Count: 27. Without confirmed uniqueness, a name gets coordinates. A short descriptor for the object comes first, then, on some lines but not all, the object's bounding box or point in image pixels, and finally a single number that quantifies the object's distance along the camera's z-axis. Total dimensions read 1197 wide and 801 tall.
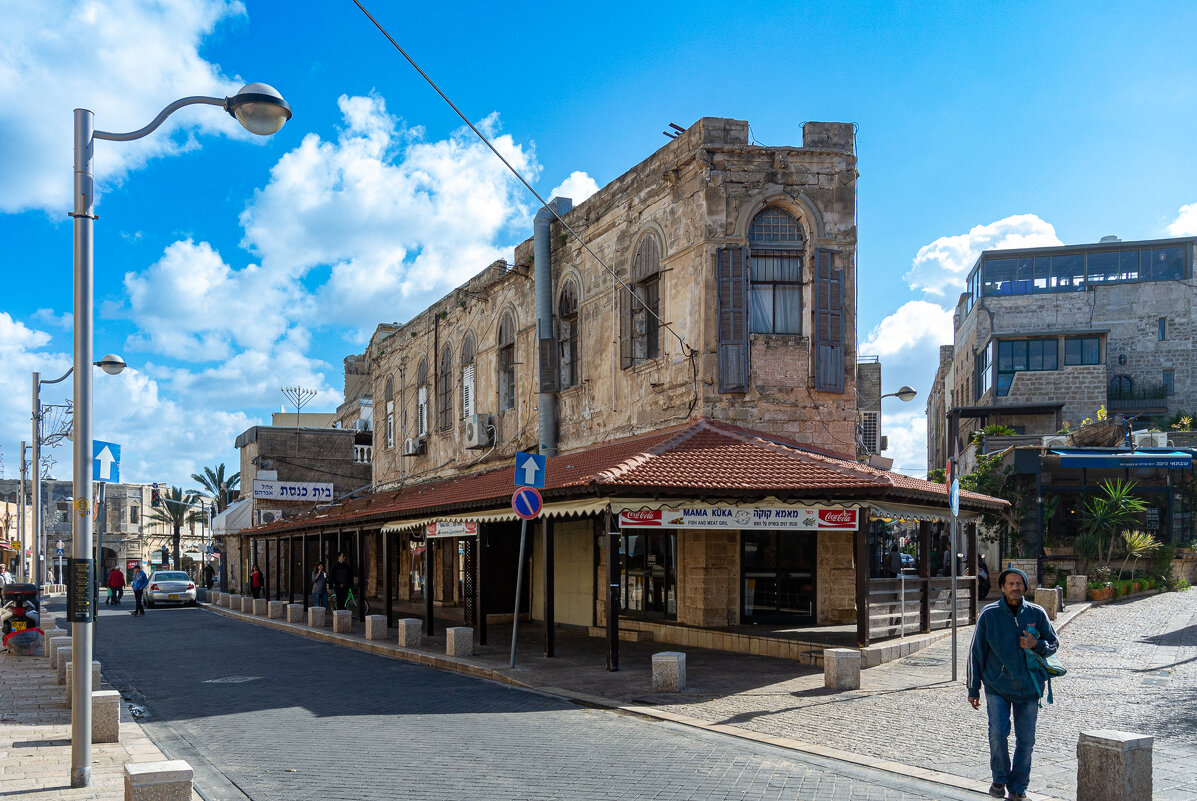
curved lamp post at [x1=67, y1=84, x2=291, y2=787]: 7.81
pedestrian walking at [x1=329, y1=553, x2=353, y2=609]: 26.33
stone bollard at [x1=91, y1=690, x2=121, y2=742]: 9.28
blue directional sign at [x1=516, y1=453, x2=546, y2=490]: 13.80
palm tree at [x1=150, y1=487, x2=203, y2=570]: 65.31
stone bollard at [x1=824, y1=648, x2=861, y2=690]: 12.00
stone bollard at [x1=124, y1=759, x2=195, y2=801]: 6.32
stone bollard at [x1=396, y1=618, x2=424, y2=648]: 17.77
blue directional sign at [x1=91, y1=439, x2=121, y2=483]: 15.92
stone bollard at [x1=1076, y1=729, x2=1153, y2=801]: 6.58
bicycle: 26.36
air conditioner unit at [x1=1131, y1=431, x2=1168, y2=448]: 29.42
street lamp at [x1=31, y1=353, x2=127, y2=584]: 29.77
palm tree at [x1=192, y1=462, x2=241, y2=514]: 61.74
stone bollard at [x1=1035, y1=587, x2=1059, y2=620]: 18.75
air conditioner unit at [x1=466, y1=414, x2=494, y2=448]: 26.54
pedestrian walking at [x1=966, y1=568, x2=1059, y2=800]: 6.80
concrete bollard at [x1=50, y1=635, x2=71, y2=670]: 14.24
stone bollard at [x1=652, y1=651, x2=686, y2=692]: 12.16
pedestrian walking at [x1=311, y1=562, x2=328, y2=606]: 25.81
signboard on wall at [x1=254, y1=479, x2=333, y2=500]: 40.62
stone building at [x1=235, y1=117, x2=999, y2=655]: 14.56
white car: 37.59
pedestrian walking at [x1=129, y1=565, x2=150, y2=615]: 31.25
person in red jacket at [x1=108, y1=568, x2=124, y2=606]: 36.25
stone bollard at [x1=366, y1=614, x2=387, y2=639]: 19.52
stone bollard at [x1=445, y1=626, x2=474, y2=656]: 16.12
